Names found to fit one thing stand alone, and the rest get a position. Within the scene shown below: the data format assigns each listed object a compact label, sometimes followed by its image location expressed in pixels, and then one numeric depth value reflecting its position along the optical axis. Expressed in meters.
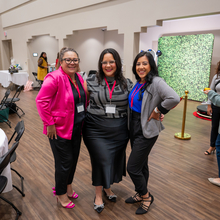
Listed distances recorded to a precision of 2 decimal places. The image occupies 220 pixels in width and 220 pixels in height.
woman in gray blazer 1.90
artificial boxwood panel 7.48
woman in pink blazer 1.93
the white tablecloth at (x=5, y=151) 2.16
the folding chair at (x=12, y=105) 5.76
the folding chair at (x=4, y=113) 5.04
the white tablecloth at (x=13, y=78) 9.88
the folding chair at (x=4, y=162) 1.81
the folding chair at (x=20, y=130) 2.35
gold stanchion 4.35
